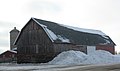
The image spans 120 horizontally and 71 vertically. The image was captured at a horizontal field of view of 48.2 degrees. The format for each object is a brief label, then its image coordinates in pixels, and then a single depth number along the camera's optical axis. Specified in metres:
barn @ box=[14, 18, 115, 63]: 22.45
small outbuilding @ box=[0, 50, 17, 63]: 31.02
